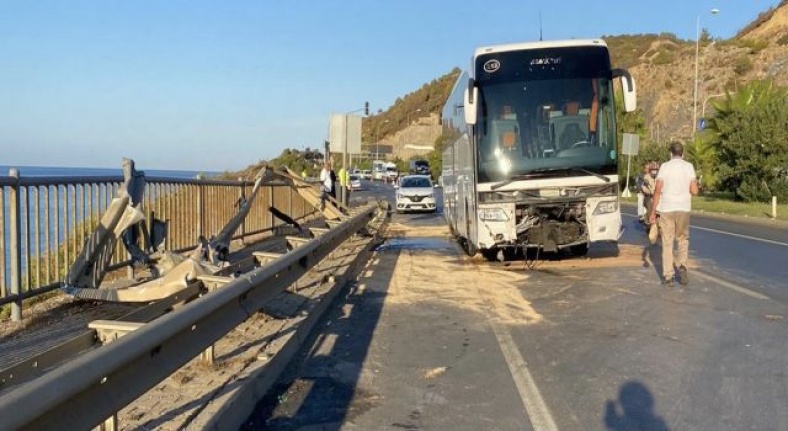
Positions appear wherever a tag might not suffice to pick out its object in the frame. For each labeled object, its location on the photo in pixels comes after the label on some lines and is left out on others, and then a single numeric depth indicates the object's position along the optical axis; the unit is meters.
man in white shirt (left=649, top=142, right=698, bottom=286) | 10.68
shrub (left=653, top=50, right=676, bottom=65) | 86.75
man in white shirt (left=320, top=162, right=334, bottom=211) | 22.66
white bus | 12.38
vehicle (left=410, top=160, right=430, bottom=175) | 79.19
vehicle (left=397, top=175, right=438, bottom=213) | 30.61
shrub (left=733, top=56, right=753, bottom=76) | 70.06
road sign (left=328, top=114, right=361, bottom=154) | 25.77
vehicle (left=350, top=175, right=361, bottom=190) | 61.42
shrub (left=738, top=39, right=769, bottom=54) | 74.75
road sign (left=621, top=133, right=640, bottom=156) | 33.00
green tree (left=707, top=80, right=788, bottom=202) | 29.08
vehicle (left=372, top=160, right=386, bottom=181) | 97.71
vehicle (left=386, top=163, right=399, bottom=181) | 89.50
